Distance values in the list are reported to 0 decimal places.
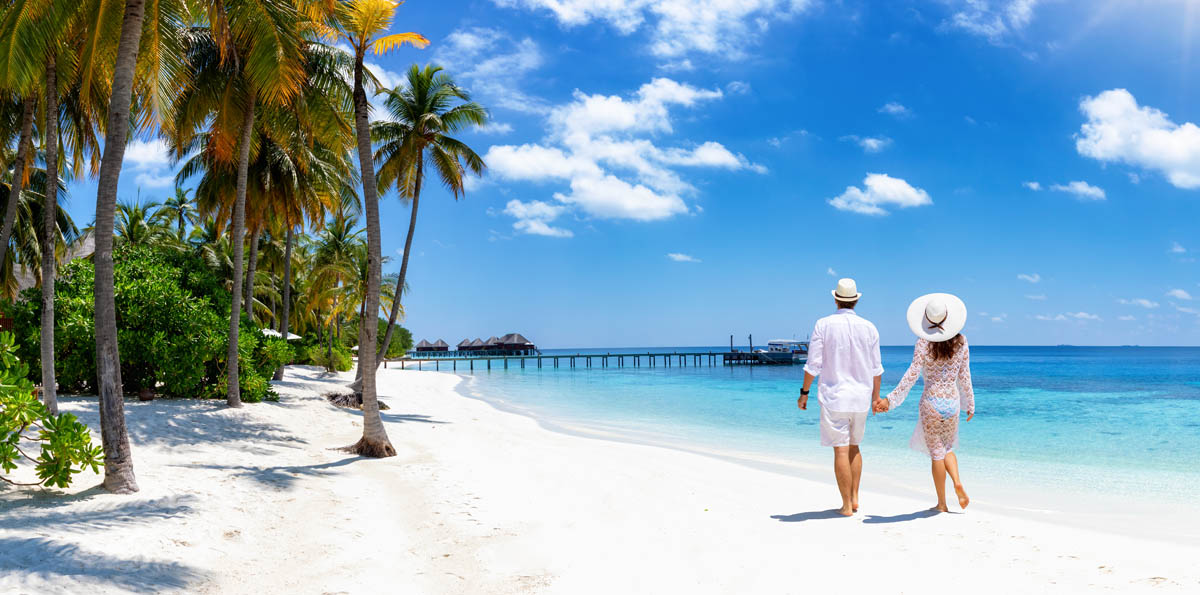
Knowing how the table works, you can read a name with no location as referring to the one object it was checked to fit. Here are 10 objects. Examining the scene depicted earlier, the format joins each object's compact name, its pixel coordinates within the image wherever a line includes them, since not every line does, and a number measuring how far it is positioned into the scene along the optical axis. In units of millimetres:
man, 5406
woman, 5344
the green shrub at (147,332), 11266
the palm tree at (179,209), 34844
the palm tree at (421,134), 18000
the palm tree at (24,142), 10516
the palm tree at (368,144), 9328
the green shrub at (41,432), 5340
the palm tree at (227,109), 12352
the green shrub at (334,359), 33656
